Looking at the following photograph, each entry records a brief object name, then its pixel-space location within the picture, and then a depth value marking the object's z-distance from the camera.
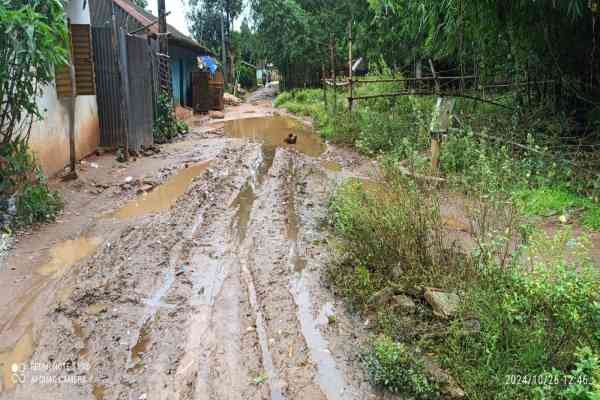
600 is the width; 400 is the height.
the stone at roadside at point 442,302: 3.36
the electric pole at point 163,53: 13.19
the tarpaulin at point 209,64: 21.61
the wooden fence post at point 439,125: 7.23
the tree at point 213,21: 38.53
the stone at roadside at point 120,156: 9.12
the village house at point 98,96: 7.49
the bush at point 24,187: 5.45
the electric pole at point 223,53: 34.53
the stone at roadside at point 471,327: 3.04
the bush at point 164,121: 11.58
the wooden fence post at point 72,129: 7.24
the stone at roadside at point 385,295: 3.78
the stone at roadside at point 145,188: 7.30
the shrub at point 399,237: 3.91
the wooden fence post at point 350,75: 11.96
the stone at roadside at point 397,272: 3.95
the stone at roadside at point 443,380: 2.78
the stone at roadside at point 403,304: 3.61
